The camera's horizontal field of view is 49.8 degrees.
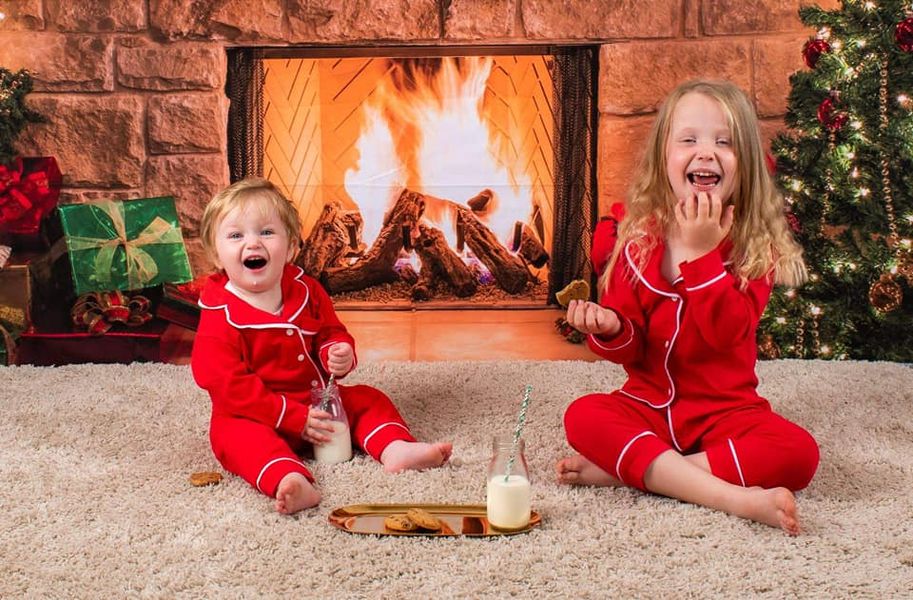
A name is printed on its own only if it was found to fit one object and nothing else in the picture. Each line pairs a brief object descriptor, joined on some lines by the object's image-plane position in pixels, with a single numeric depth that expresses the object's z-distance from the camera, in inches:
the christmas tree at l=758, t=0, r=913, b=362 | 100.0
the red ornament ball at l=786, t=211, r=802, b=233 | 105.8
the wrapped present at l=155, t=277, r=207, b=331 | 113.0
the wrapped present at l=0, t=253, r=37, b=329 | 109.5
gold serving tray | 60.2
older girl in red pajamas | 63.5
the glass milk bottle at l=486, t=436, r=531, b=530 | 59.2
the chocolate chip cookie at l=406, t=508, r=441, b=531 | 60.0
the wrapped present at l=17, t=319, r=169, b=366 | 110.5
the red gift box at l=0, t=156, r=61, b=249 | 110.3
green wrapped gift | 111.3
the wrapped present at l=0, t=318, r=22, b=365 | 109.7
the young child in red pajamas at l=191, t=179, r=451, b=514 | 71.2
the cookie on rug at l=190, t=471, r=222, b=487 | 69.4
